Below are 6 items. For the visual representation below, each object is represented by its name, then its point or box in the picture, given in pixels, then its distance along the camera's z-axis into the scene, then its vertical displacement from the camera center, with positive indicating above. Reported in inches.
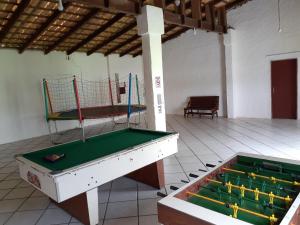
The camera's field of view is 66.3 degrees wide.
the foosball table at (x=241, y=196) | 48.4 -27.6
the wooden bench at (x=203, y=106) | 343.0 -26.5
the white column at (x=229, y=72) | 313.0 +20.5
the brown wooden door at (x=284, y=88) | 281.9 -6.3
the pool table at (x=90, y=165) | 80.9 -27.3
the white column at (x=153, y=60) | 190.2 +27.0
